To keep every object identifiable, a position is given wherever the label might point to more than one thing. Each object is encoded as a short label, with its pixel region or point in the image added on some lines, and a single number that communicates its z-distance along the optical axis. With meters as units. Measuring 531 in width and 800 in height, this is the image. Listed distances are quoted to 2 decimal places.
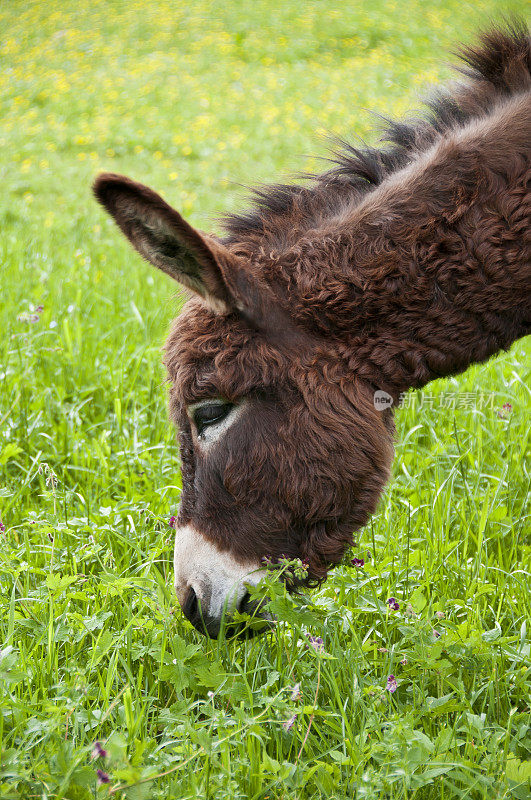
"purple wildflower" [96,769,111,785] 3.80
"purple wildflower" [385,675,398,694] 3.95
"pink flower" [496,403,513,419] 4.55
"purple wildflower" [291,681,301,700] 3.89
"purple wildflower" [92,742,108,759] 3.79
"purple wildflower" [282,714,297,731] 3.89
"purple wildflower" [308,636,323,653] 3.98
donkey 4.01
